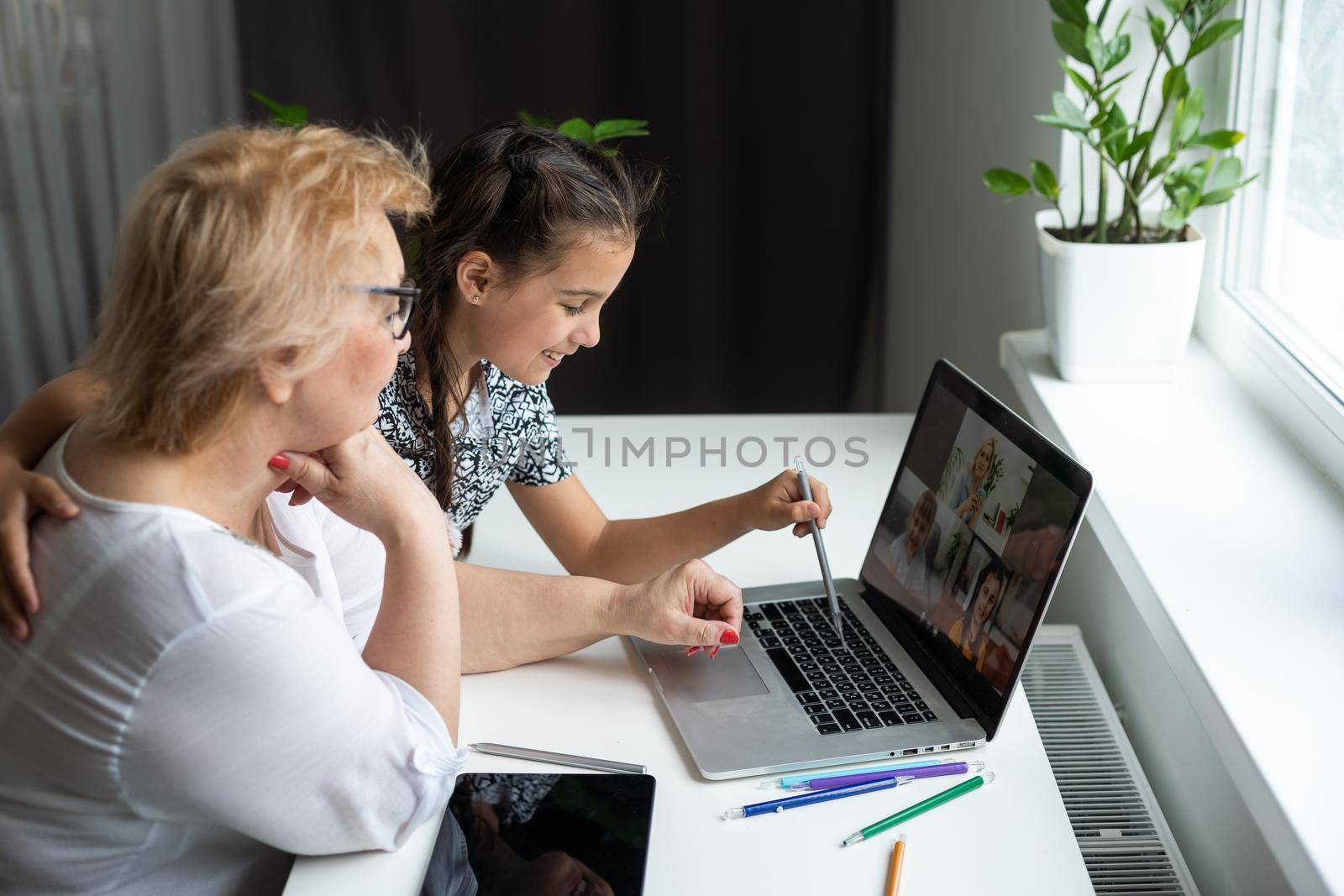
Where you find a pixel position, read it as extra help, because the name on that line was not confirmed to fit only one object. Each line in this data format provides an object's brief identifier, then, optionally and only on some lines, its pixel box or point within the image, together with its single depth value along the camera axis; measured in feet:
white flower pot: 4.62
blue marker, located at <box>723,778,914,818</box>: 2.87
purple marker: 2.97
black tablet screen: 2.63
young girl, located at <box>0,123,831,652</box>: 3.99
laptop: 3.06
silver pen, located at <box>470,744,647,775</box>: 3.04
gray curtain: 8.27
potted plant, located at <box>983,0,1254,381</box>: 4.58
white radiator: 3.45
